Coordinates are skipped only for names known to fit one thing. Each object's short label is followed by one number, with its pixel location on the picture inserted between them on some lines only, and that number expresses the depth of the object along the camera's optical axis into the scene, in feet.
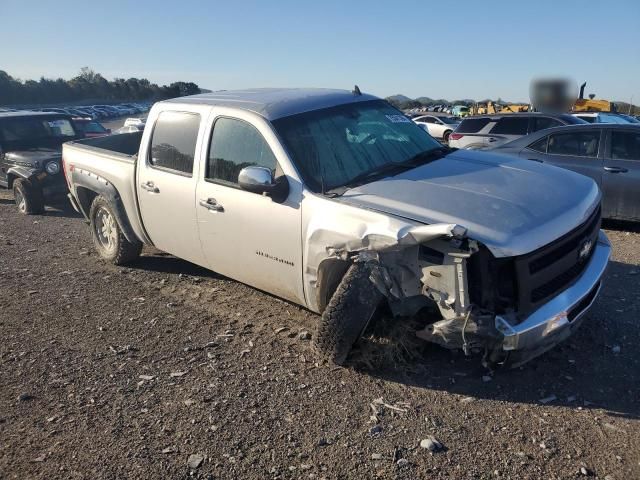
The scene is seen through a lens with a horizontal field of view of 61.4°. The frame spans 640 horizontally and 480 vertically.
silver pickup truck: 10.41
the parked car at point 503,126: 38.47
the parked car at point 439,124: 81.69
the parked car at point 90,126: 48.85
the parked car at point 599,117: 42.20
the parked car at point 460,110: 138.90
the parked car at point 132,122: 69.33
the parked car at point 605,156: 23.03
